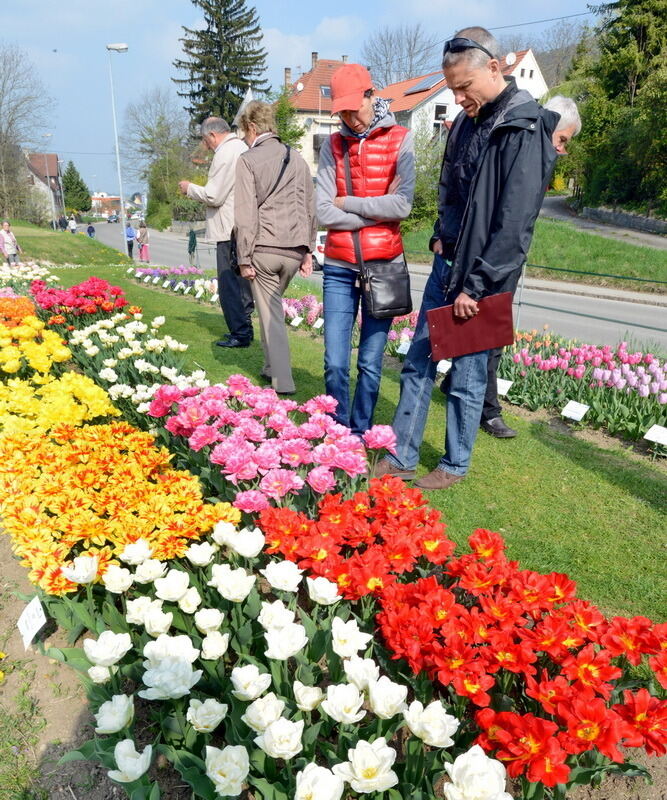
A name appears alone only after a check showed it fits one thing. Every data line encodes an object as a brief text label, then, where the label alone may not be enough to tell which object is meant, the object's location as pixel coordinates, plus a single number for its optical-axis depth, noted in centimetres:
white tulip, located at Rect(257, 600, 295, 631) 153
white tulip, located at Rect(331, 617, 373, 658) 150
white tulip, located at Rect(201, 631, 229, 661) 157
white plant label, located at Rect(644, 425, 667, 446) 357
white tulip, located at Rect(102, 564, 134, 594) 179
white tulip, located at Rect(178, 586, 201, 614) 172
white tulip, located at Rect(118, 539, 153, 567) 186
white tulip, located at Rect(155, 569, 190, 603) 170
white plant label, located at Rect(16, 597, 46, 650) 196
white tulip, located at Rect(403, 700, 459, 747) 127
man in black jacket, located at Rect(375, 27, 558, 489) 249
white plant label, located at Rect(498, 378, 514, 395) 446
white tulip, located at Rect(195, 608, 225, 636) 161
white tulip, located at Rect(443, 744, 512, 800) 116
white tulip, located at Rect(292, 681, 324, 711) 140
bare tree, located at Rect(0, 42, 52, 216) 3247
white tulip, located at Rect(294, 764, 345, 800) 117
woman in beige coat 407
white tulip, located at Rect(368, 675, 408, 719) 132
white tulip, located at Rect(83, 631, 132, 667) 152
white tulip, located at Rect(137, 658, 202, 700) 142
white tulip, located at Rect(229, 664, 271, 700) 141
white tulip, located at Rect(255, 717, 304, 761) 126
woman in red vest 299
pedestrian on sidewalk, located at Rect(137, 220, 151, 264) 2086
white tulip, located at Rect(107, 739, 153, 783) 127
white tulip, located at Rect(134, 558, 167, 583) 180
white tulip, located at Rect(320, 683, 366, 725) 132
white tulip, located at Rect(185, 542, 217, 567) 188
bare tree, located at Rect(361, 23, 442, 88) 3906
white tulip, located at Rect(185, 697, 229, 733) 137
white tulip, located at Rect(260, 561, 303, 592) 172
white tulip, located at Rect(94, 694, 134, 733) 137
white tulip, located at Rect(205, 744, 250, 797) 123
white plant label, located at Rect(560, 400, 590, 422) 402
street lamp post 2248
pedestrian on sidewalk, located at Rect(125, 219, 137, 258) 2350
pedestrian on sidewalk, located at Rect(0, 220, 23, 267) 1595
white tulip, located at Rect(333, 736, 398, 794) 120
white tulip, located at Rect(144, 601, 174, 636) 161
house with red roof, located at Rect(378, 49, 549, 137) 3844
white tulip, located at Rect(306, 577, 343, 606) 167
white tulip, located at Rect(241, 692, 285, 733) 133
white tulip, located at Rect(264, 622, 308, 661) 147
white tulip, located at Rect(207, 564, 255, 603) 169
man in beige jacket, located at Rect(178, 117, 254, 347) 523
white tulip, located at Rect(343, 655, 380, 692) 139
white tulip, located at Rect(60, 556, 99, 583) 179
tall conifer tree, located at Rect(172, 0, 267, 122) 3859
